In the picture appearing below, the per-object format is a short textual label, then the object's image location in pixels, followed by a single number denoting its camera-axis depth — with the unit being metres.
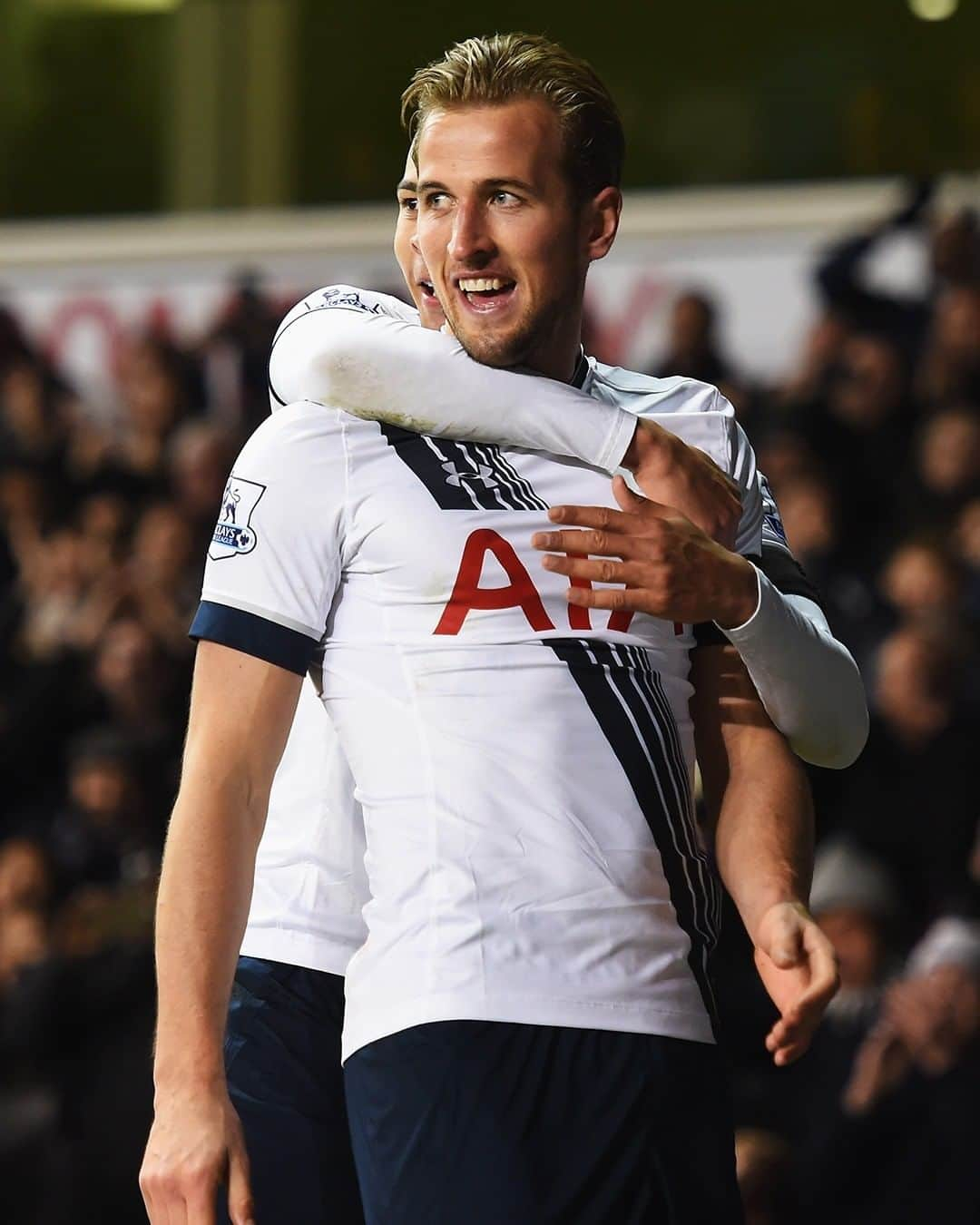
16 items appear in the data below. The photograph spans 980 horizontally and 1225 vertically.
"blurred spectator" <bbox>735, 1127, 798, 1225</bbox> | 9.33
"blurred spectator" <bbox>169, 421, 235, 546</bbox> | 15.26
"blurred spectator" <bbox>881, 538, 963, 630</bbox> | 11.48
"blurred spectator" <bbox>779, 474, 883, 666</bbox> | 11.70
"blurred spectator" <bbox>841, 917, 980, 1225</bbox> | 9.30
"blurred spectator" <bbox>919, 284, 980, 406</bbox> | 12.72
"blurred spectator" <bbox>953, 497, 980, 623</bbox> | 11.59
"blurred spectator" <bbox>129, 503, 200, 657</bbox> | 14.63
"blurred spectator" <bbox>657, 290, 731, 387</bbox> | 14.24
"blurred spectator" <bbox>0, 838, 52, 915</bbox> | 12.74
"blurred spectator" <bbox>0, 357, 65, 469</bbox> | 16.86
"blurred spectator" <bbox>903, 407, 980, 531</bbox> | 12.21
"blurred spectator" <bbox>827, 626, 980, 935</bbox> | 10.51
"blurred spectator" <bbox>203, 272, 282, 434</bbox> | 16.00
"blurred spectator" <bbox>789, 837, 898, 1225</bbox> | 9.80
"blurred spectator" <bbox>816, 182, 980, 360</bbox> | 13.32
